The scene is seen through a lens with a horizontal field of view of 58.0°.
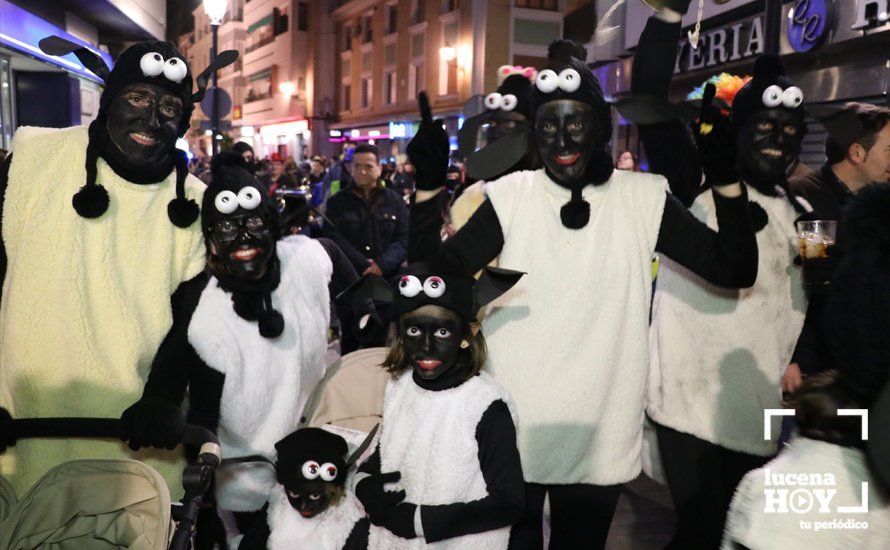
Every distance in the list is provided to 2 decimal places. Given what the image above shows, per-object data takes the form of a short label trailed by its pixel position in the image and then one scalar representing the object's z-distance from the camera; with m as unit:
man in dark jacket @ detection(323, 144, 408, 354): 6.29
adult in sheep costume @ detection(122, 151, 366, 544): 2.62
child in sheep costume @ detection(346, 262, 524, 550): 2.25
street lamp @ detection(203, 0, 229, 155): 11.66
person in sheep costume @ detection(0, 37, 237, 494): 2.50
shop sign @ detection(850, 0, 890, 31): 8.72
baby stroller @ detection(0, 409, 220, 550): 2.02
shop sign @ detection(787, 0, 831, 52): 9.78
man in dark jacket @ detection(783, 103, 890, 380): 3.01
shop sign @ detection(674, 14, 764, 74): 11.40
